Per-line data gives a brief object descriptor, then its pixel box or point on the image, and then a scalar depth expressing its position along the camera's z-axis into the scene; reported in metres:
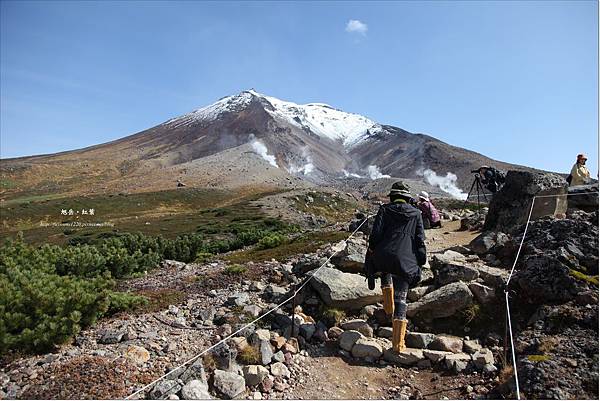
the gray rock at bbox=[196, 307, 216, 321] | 7.15
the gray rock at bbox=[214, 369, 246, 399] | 4.95
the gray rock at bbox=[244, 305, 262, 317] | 7.00
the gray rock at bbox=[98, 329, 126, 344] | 6.16
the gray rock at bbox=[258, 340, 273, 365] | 5.63
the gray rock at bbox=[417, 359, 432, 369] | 5.56
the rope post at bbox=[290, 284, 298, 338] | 6.46
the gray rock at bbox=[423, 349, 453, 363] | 5.54
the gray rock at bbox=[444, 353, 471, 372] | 5.36
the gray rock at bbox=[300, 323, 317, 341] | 6.51
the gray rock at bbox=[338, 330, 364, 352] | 6.15
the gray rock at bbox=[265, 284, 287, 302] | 7.90
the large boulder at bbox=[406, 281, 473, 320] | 6.57
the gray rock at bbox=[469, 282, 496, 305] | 6.60
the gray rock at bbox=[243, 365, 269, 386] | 5.23
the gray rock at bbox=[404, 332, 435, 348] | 5.97
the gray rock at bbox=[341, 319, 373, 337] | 6.45
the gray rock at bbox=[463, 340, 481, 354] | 5.77
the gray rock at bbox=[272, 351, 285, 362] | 5.74
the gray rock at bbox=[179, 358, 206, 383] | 5.07
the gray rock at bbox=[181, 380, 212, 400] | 4.71
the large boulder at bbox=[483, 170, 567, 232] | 10.23
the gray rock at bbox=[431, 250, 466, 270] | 8.21
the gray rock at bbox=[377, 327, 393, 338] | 6.42
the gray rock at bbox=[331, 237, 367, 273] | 8.71
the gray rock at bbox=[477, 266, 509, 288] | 6.95
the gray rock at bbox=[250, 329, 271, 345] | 5.89
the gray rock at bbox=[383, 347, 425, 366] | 5.63
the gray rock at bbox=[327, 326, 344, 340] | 6.50
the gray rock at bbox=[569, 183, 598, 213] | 10.48
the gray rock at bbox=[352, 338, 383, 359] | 5.88
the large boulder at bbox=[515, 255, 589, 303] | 5.99
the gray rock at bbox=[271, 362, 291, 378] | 5.47
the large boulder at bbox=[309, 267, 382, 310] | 7.19
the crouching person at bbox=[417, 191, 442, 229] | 11.68
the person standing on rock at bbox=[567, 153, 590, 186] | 11.98
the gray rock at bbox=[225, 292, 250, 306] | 7.59
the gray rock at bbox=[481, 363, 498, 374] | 5.19
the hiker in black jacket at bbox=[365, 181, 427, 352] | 5.78
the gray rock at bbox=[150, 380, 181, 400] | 4.74
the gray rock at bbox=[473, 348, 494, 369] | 5.32
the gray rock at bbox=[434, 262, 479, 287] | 7.36
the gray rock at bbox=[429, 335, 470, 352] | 5.78
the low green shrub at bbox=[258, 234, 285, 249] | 16.70
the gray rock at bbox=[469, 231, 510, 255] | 9.12
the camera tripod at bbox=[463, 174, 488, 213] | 15.68
